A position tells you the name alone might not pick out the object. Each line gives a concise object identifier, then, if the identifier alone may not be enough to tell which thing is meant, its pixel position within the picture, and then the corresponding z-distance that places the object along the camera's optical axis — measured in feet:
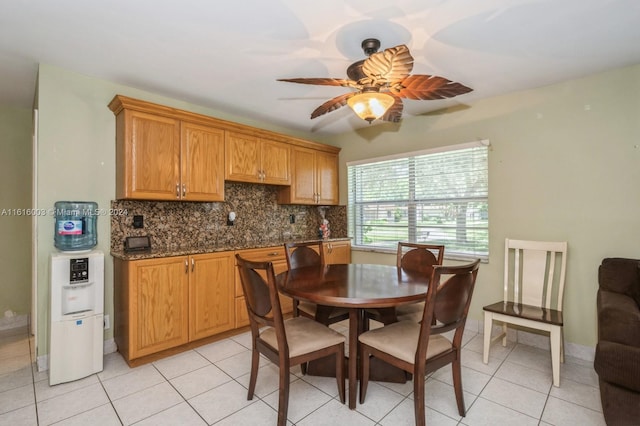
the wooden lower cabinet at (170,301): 8.31
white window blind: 10.93
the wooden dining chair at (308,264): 7.93
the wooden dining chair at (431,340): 5.43
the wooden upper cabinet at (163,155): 8.87
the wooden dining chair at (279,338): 5.81
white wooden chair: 8.12
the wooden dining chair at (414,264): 7.90
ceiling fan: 5.77
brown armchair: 5.30
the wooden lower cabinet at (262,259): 10.46
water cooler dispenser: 7.57
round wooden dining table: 5.77
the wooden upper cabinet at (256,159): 11.17
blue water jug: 8.32
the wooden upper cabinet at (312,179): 13.35
